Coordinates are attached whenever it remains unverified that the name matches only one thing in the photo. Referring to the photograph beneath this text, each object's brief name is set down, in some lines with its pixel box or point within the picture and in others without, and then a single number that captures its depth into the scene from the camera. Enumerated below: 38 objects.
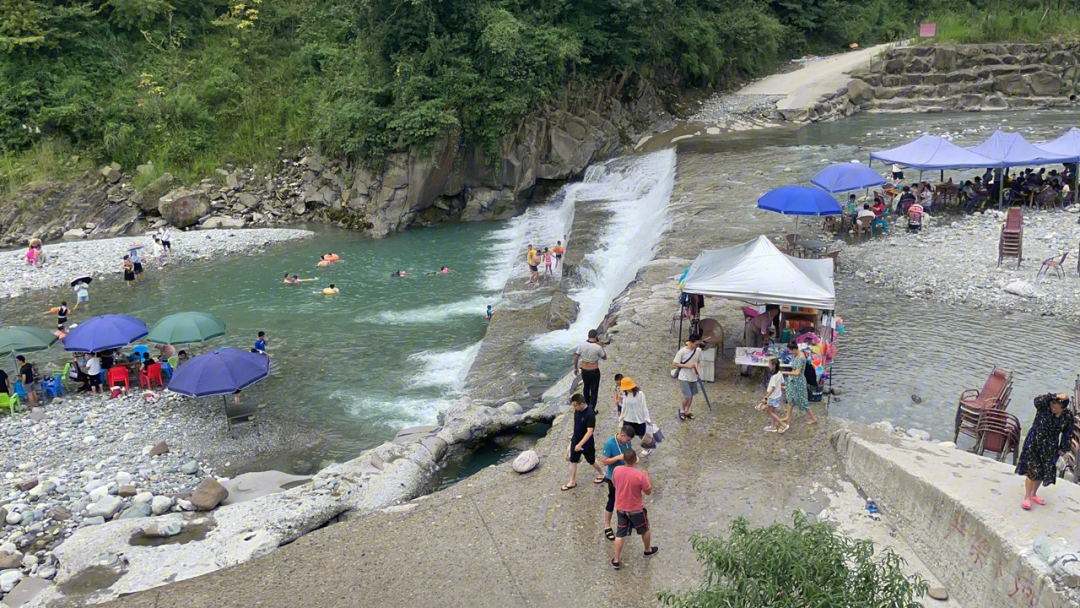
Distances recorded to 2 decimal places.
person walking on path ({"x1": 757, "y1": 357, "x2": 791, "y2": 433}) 11.28
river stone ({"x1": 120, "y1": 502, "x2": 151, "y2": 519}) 12.21
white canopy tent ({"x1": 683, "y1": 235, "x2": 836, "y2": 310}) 12.36
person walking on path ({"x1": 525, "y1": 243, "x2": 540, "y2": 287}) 22.69
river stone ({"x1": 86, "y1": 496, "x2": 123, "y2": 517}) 12.38
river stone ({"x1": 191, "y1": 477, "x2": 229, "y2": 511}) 12.22
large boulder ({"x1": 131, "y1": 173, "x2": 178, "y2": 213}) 33.97
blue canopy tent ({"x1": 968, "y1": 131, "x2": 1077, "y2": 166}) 20.22
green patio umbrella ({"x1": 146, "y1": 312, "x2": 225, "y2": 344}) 17.27
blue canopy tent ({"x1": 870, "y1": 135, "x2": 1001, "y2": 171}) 20.56
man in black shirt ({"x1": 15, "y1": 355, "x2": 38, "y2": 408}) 17.06
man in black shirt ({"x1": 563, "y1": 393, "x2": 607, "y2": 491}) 10.19
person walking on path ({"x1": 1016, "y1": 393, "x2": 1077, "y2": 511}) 7.80
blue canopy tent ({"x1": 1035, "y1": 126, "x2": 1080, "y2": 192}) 20.48
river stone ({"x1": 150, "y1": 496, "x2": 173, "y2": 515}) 12.27
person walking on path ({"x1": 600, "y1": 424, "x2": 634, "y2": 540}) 9.33
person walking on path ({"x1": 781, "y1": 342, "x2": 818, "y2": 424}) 11.43
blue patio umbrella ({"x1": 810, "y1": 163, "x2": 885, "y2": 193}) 19.66
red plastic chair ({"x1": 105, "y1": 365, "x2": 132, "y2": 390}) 17.61
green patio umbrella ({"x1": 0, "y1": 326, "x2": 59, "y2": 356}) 17.03
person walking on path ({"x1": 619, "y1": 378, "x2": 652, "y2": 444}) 10.59
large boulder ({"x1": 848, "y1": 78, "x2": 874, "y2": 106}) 38.53
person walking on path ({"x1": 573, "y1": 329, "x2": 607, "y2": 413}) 11.86
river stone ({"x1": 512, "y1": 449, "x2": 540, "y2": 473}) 11.15
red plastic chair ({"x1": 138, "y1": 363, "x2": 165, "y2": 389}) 17.70
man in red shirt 8.41
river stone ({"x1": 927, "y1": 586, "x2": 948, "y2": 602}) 7.74
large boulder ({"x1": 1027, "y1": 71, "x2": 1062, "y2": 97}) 37.38
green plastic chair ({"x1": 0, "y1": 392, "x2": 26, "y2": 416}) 16.75
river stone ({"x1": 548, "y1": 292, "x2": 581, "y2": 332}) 19.15
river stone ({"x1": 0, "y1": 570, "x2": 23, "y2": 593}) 10.44
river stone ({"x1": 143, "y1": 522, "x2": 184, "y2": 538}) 11.13
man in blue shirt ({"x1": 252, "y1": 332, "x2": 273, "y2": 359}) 18.53
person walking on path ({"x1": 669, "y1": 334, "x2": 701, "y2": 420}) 11.59
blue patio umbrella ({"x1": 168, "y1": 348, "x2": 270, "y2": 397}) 15.04
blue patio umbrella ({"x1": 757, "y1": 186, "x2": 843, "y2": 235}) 17.42
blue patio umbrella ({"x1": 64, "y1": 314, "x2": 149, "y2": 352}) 17.11
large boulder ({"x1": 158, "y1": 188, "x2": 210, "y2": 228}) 33.41
